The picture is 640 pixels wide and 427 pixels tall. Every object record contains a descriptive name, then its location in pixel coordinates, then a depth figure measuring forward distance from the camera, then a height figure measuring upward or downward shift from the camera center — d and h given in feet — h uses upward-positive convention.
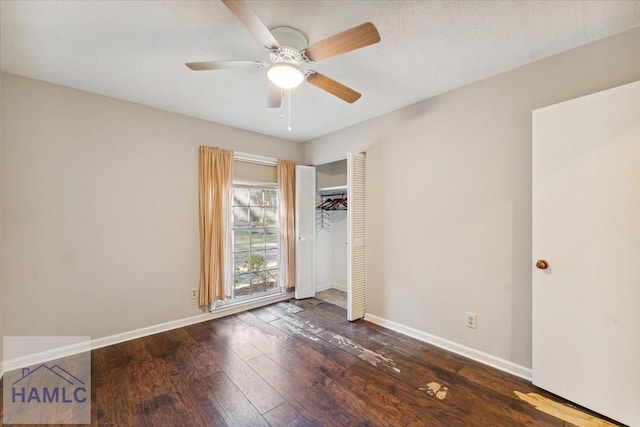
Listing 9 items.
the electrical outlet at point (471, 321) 7.74 -3.33
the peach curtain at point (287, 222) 12.91 -0.50
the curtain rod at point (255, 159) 11.82 +2.57
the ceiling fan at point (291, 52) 4.28 +3.12
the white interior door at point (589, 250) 5.20 -0.89
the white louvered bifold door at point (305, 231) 13.17 -0.97
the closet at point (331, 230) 10.48 -0.94
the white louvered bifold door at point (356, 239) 10.39 -1.13
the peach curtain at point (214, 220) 10.50 -0.32
